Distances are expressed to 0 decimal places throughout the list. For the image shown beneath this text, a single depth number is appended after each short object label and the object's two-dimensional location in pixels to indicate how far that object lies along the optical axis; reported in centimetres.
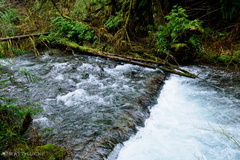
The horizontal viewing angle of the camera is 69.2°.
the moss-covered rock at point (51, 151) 223
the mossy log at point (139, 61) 588
